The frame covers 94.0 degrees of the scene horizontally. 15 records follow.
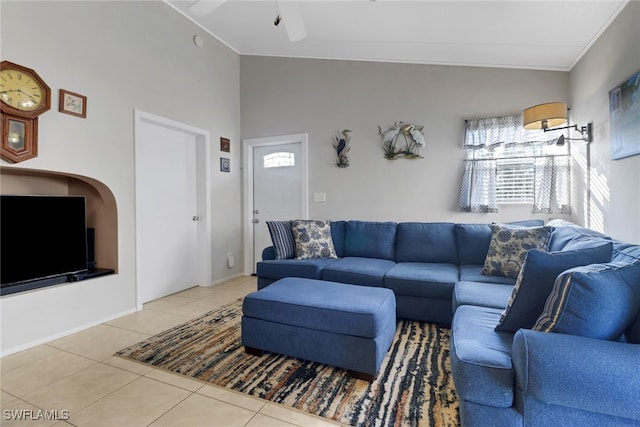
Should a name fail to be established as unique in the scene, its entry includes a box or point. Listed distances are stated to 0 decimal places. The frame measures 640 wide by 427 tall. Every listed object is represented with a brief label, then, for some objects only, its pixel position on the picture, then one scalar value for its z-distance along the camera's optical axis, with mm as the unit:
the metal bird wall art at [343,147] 3902
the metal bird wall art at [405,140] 3609
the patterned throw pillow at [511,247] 2414
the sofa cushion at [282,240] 3252
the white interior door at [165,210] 3209
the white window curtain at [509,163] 3213
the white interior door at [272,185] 4164
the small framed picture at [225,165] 4078
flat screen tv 2229
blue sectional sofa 980
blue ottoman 1768
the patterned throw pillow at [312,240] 3258
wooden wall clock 2078
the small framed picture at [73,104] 2414
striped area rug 1528
